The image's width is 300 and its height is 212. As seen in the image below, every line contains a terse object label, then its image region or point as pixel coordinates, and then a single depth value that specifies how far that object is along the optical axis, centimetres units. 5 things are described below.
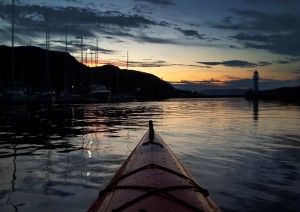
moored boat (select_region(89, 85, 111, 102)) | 6007
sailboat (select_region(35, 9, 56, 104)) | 5307
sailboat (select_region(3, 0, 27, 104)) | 4718
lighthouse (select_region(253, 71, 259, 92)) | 9934
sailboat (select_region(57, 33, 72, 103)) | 6081
